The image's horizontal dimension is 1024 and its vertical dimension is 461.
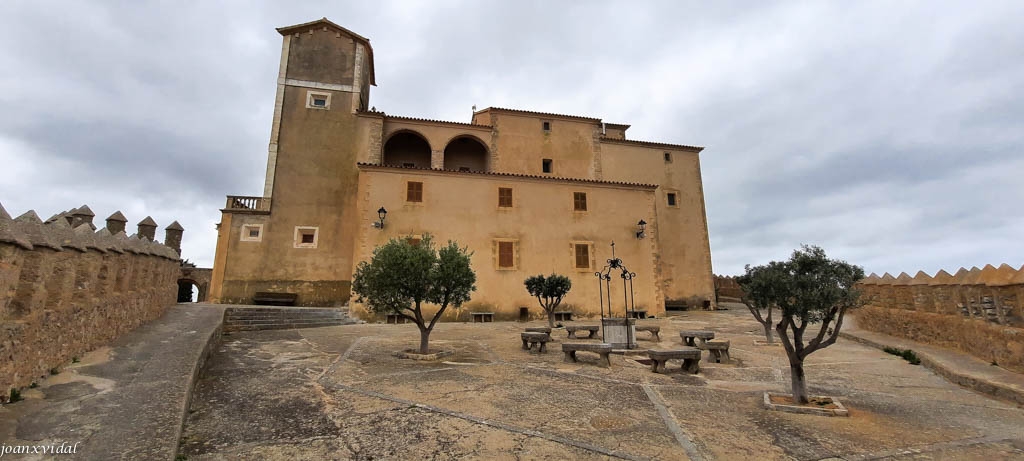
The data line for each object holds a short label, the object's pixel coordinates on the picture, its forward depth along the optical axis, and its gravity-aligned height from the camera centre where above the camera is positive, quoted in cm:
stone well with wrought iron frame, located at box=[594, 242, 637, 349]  1012 -75
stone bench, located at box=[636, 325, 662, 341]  1189 -86
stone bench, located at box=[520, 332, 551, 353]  938 -87
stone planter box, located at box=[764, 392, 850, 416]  512 -136
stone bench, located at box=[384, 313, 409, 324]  1562 -69
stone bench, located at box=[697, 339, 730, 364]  873 -101
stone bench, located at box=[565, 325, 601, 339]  1152 -76
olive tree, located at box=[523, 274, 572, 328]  1382 +44
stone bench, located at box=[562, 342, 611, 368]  818 -96
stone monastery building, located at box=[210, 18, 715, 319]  1725 +444
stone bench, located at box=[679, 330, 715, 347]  998 -85
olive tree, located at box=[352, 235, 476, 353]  880 +47
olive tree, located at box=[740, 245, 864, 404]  544 +10
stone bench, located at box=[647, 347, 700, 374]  745 -101
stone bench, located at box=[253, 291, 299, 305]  1766 +6
